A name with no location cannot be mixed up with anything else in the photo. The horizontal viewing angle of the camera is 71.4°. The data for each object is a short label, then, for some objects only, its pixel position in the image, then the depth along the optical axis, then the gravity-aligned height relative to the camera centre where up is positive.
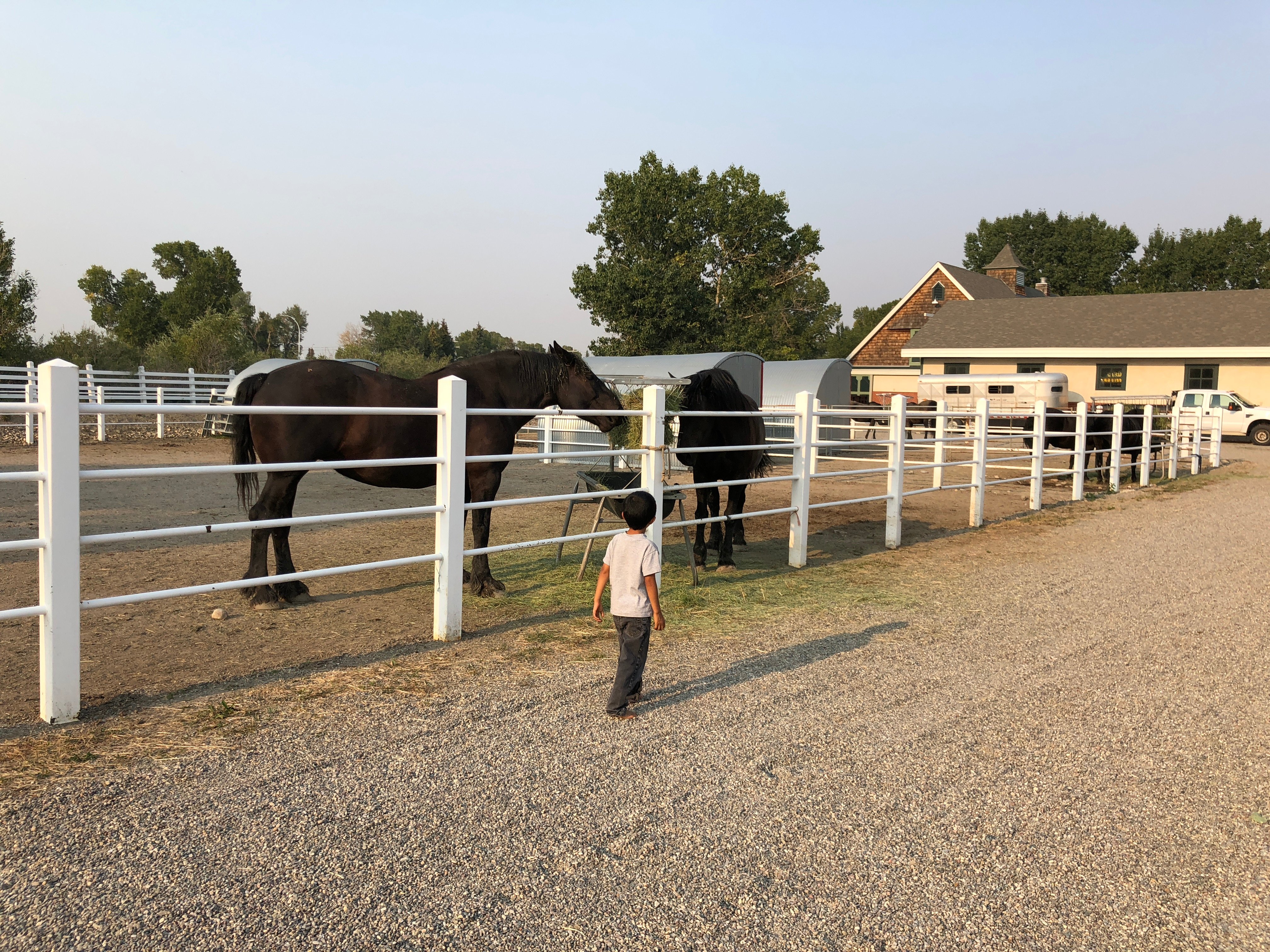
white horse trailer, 24.83 +0.68
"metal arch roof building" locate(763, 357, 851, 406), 22.80 +0.65
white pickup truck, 26.06 +0.14
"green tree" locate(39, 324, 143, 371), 33.16 +1.36
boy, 3.84 -0.88
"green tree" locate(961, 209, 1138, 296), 68.50 +13.38
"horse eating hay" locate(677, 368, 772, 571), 7.59 -0.32
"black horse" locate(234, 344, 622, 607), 5.65 -0.22
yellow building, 30.16 +2.63
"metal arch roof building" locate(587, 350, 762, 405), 19.23 +0.81
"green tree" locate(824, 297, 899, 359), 68.94 +6.60
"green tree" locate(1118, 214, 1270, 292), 62.84 +11.19
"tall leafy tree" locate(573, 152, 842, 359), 39.88 +7.21
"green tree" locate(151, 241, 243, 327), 57.56 +6.53
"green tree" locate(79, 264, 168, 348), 57.12 +4.74
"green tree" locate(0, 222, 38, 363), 28.36 +2.37
